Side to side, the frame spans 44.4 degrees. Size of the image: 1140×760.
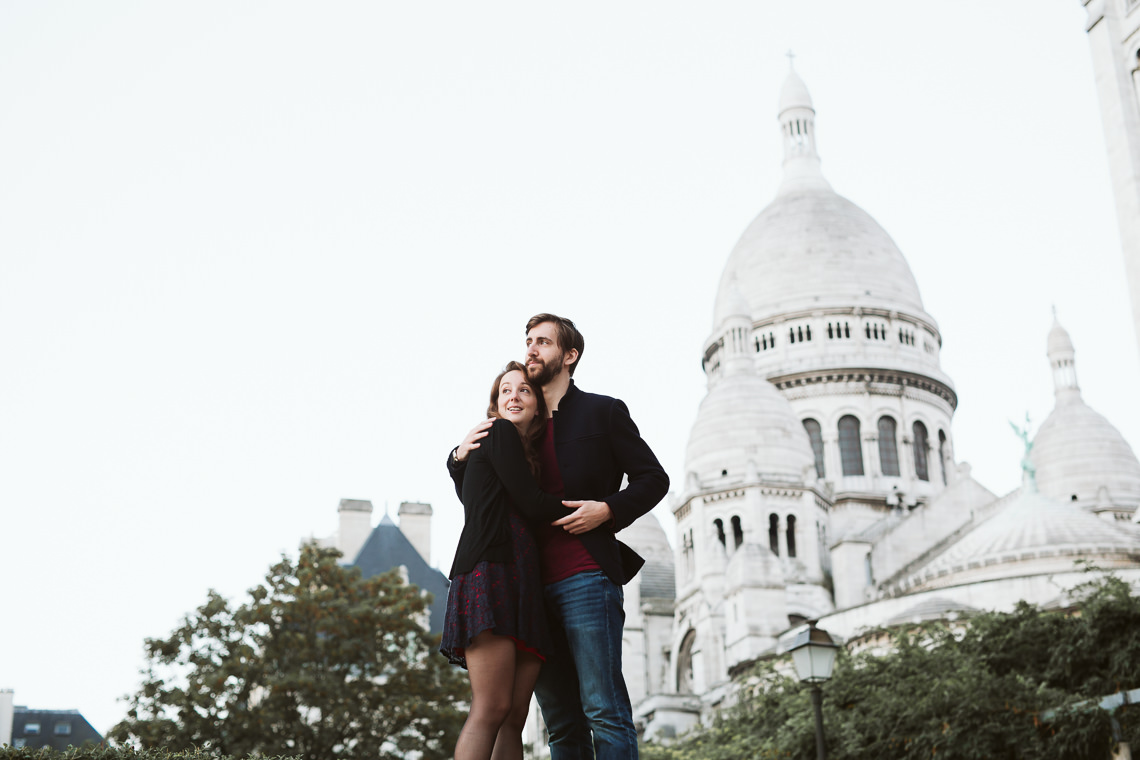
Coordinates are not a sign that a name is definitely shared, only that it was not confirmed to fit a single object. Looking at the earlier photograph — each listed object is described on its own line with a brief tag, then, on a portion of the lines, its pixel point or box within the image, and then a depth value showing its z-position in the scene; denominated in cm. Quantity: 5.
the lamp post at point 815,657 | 1800
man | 666
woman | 649
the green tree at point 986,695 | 2345
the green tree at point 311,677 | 2969
